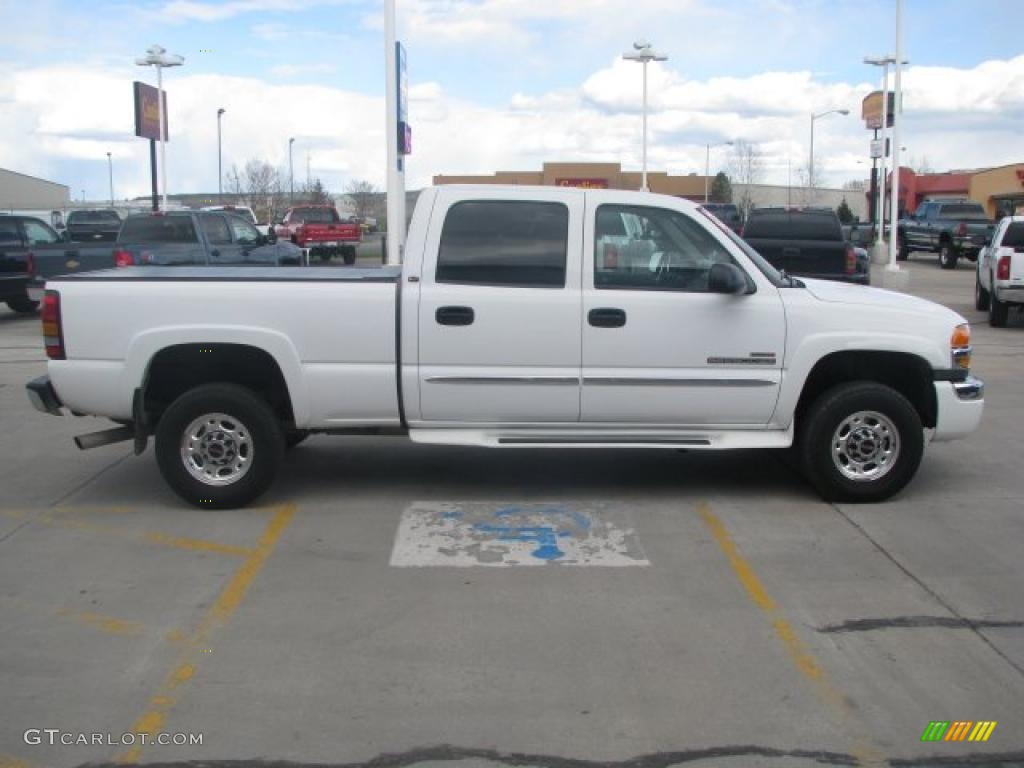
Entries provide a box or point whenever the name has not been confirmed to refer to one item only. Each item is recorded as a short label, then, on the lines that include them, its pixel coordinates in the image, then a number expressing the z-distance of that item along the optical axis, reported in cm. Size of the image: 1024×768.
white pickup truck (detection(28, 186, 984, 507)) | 664
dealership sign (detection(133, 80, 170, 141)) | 3172
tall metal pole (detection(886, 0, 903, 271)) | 2553
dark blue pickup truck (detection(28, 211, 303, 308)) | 1667
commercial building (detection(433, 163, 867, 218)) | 5762
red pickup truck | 3469
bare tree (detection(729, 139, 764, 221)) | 7487
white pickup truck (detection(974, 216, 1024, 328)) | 1695
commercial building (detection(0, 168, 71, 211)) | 8644
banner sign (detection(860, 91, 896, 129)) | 3622
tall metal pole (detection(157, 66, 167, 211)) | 3117
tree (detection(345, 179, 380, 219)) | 8878
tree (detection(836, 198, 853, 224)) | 5644
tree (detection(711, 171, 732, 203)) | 7044
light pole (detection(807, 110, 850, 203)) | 6900
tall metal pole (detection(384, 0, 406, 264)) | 1600
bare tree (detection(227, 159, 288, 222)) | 7488
